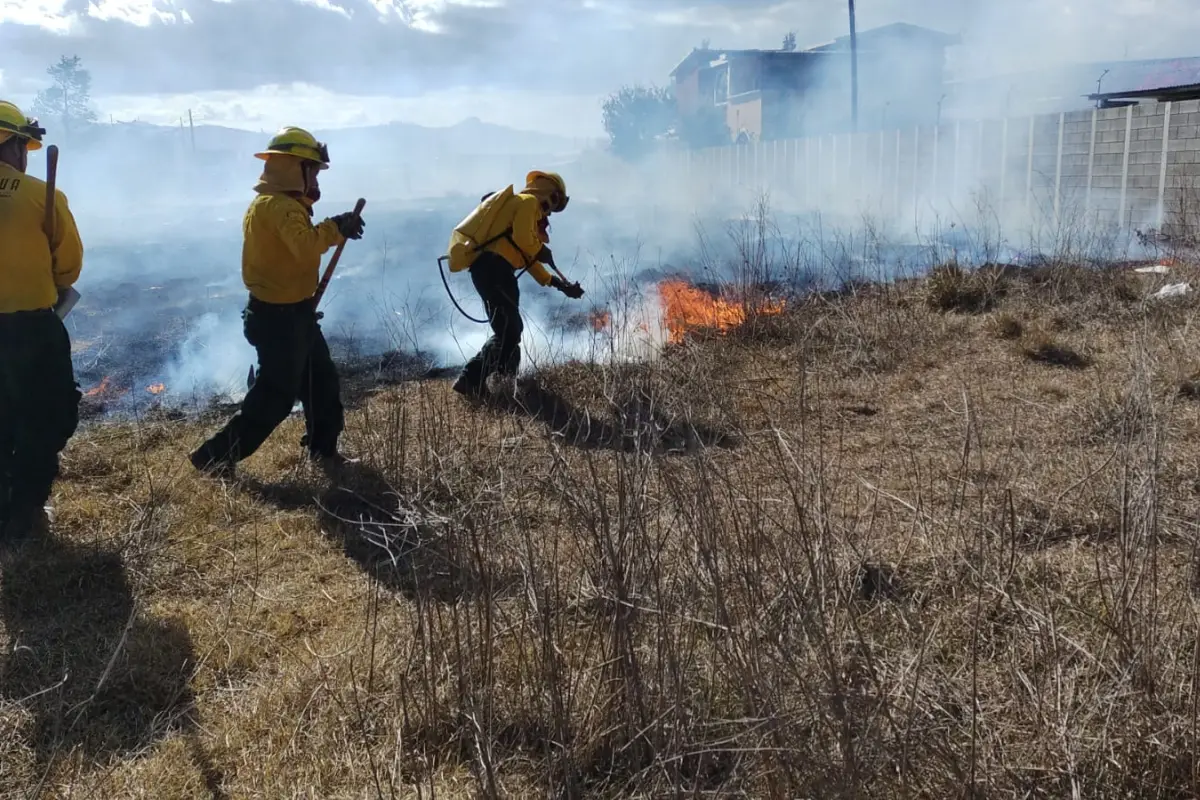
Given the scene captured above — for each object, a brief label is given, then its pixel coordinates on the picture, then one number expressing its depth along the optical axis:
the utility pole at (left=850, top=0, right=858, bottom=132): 27.16
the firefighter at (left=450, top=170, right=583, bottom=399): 5.92
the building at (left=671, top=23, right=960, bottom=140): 33.47
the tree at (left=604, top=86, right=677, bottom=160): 45.31
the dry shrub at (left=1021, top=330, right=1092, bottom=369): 5.95
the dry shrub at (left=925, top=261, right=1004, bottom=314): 7.79
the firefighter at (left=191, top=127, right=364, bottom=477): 4.29
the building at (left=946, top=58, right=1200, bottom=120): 25.06
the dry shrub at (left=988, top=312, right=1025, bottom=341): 6.71
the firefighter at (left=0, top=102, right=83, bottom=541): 3.57
